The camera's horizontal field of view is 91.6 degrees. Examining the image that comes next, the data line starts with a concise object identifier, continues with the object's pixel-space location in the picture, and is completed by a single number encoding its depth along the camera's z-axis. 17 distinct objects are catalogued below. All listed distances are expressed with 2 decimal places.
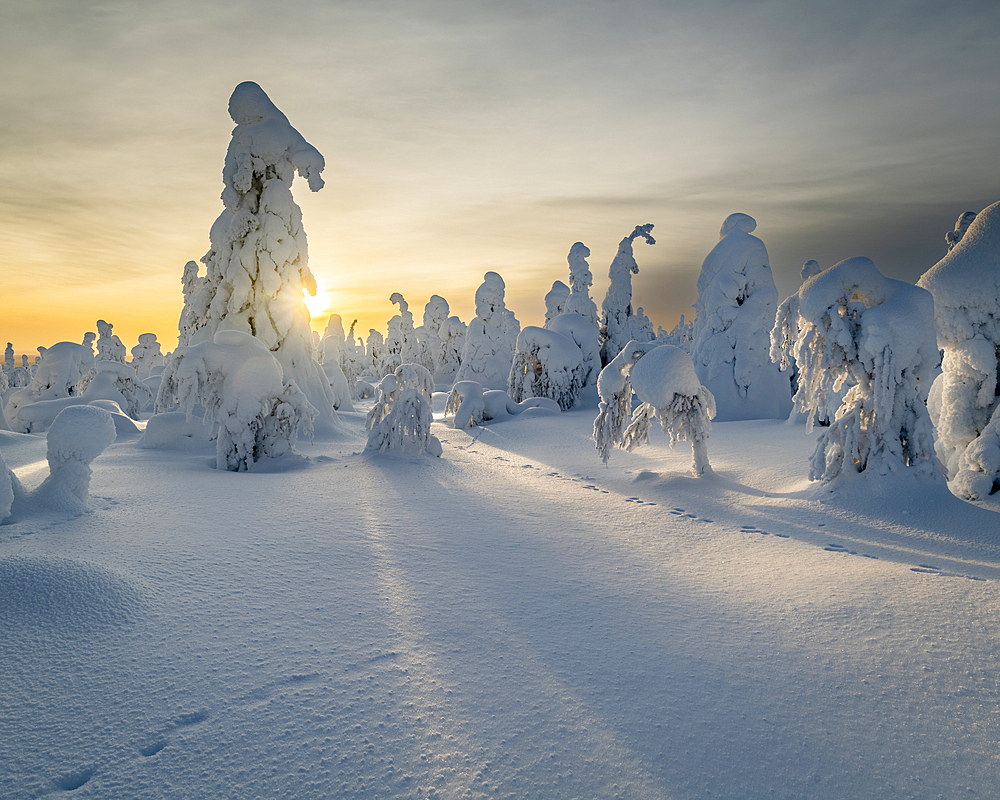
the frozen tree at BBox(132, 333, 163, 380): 38.03
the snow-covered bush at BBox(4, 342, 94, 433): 22.34
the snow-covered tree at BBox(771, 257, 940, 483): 6.70
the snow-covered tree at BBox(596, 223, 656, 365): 27.41
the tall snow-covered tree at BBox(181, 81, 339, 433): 13.05
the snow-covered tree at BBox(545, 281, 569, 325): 30.75
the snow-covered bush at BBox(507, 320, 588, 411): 21.47
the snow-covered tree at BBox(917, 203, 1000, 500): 6.79
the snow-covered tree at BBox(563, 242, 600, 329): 27.28
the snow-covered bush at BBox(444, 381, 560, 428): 17.88
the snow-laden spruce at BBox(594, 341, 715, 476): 8.44
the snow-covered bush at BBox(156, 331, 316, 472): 9.03
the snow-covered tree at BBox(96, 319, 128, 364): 35.56
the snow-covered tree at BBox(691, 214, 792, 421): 16.98
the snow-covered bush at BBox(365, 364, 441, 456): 10.31
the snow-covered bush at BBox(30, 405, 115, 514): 5.58
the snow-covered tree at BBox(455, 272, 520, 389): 29.78
